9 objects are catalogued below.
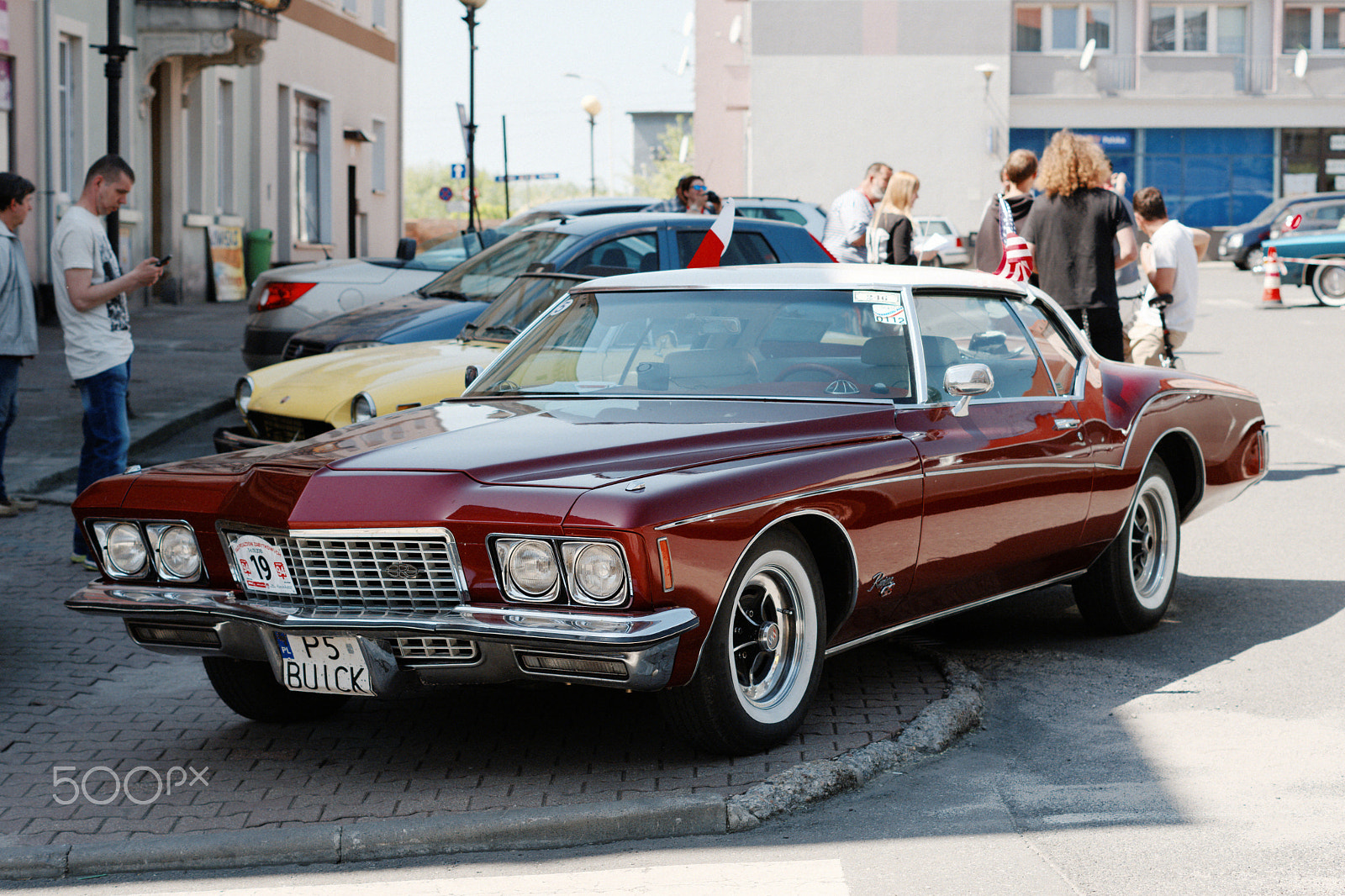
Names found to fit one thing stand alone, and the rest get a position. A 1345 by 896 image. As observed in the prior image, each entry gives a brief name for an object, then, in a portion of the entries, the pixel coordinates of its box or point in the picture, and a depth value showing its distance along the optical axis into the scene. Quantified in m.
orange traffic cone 25.78
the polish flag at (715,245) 9.20
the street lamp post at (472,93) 25.02
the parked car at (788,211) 20.83
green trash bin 26.50
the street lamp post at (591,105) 47.66
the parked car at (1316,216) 30.70
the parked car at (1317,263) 25.73
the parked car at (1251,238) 36.25
